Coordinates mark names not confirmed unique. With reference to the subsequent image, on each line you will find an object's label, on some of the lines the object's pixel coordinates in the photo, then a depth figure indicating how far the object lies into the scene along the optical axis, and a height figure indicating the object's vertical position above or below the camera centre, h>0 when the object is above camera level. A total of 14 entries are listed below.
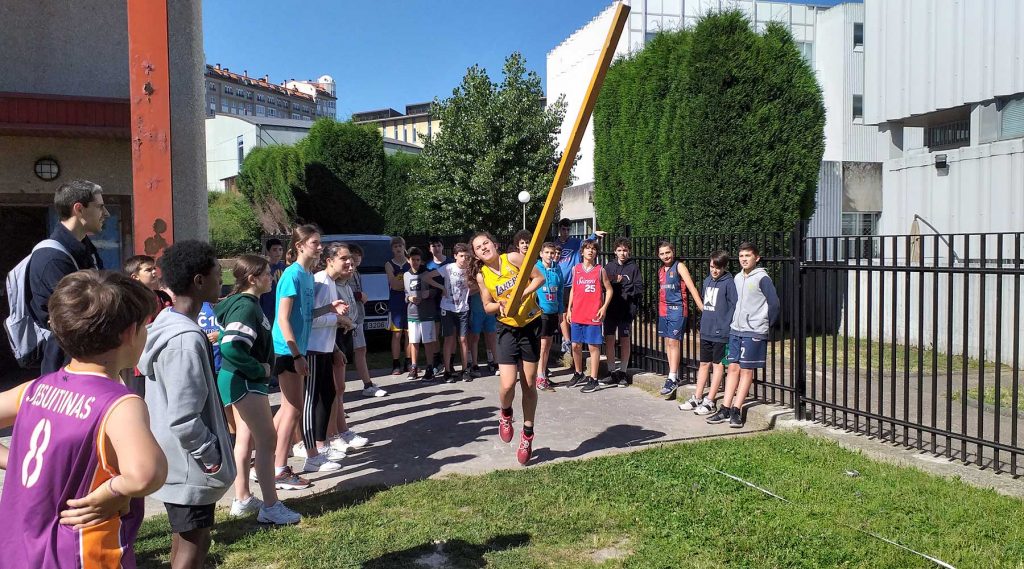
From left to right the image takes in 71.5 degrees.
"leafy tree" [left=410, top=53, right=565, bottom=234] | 23.75 +3.56
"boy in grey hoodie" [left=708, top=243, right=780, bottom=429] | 7.00 -0.67
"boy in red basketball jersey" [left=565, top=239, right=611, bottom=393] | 9.11 -0.58
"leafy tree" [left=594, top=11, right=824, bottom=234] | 12.88 +2.30
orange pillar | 6.82 +1.32
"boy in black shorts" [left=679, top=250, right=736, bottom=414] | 7.58 -0.74
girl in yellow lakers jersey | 6.10 -0.63
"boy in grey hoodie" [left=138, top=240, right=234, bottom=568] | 3.12 -0.74
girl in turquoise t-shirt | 5.37 -0.60
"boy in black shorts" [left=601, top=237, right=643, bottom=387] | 9.47 -0.60
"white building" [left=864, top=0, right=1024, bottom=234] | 12.23 +2.90
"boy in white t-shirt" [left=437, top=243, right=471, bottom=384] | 10.10 -0.75
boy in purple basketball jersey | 2.08 -0.56
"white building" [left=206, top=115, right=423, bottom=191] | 54.12 +9.67
